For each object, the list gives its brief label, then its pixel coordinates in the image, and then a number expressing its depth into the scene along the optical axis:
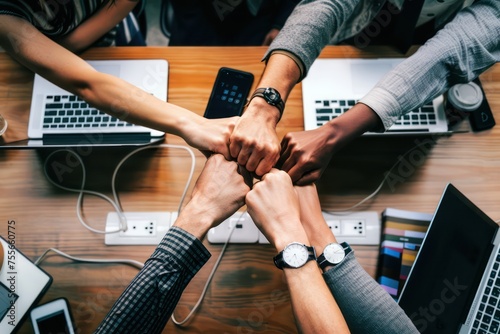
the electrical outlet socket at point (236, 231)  1.06
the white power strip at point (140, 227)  1.06
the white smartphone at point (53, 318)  0.98
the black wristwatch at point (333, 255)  0.91
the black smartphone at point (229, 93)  1.14
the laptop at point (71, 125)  1.08
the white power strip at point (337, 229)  1.07
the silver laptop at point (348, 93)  1.10
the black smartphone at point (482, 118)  1.14
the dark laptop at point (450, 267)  0.93
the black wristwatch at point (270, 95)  1.03
